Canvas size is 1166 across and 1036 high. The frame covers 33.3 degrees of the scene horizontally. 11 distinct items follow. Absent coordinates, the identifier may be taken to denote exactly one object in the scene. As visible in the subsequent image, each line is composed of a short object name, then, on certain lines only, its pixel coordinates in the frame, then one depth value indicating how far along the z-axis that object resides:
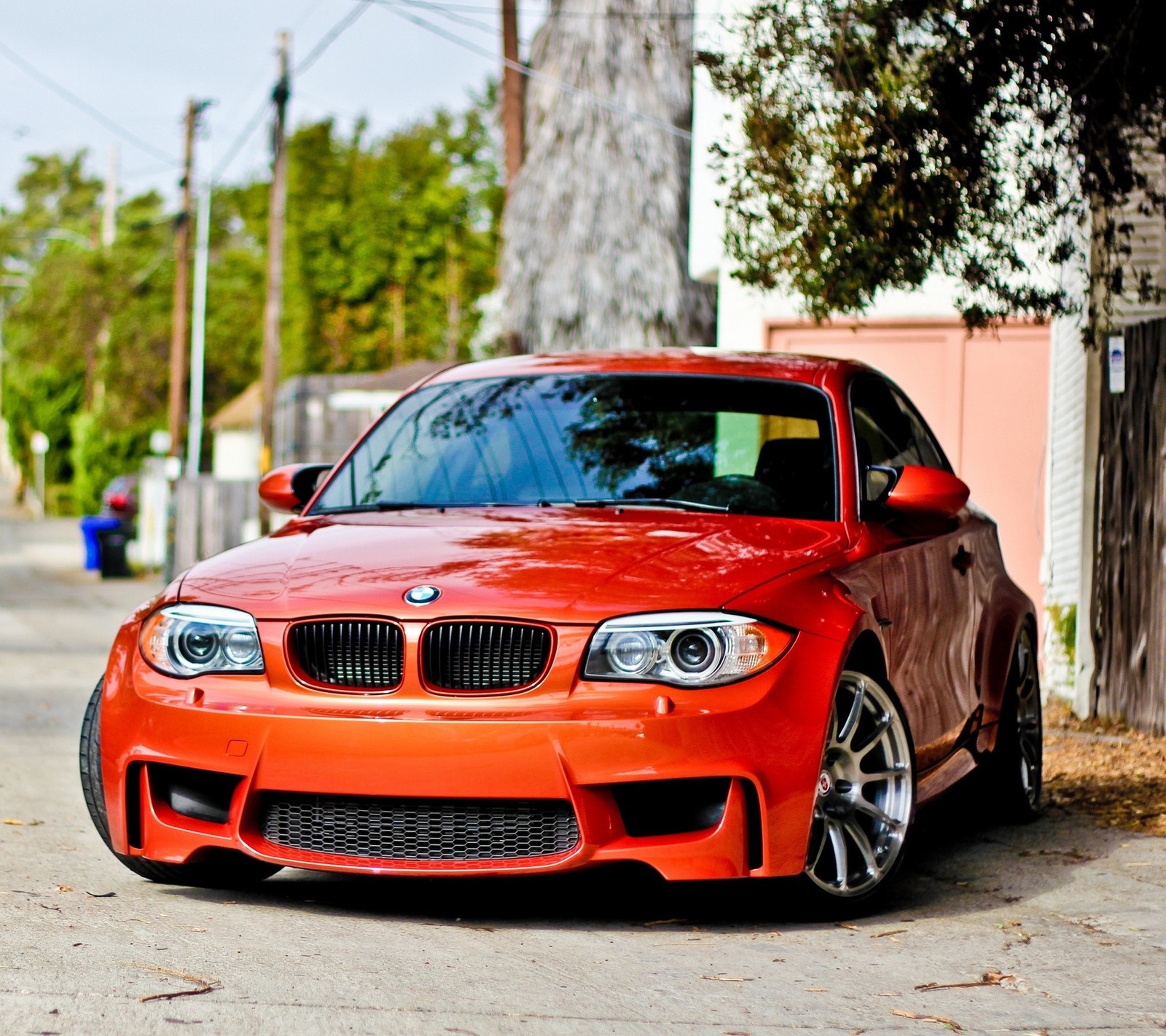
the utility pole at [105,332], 70.81
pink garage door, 14.56
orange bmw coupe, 4.73
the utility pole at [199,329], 42.88
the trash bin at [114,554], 30.91
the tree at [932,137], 7.80
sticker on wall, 9.39
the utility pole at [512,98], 24.48
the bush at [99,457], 64.62
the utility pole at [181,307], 39.69
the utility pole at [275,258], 29.78
